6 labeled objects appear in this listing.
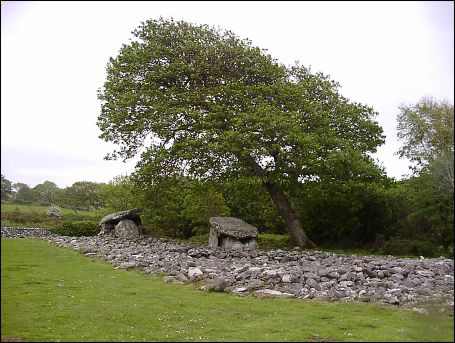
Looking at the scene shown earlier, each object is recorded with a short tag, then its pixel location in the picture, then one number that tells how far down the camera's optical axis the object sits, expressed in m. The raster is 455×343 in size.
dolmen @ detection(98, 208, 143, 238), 36.47
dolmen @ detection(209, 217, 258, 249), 25.86
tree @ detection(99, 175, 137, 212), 41.01
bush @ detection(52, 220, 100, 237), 39.31
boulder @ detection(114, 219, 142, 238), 36.09
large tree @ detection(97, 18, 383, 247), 24.20
